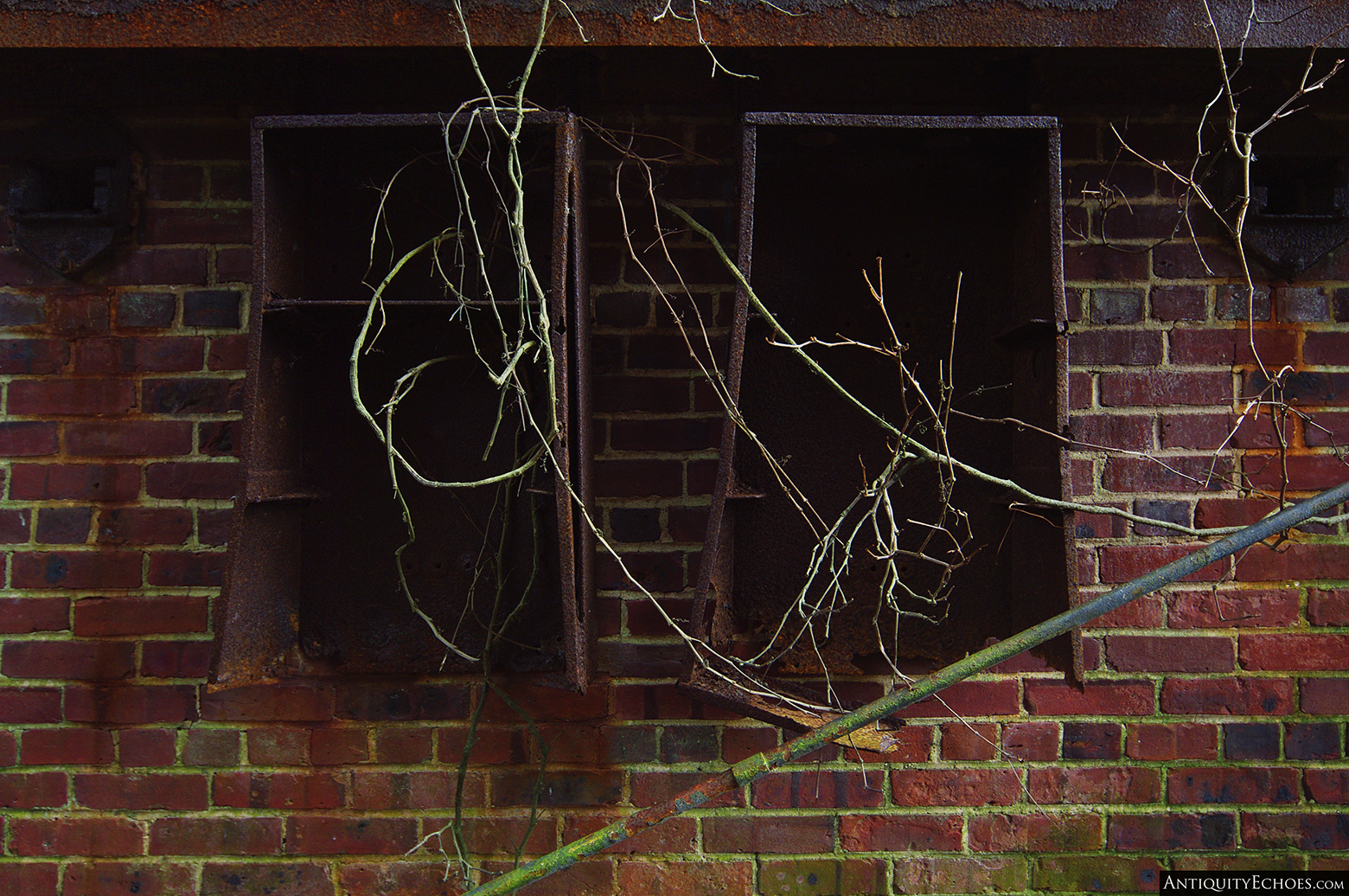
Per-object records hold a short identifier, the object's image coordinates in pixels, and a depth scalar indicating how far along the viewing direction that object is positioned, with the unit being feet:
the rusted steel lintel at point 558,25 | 4.38
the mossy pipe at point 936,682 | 3.90
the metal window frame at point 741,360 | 4.18
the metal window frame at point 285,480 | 4.23
